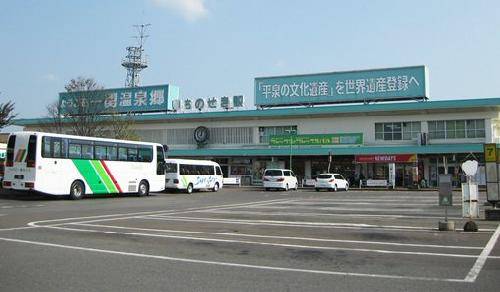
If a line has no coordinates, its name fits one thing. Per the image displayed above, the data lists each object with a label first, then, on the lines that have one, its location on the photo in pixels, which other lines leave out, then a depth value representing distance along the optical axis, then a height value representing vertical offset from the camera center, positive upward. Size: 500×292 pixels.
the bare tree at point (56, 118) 52.93 +6.44
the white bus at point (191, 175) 38.62 +0.51
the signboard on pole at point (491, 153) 19.52 +1.09
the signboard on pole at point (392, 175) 49.50 +0.69
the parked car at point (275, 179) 44.34 +0.24
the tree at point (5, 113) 38.75 +4.96
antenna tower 100.06 +22.41
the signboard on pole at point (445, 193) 15.59 -0.31
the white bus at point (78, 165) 25.36 +0.86
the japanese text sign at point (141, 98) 65.88 +10.51
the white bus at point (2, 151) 37.86 +2.20
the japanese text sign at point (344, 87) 54.75 +10.31
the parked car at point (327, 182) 45.03 +0.01
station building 50.50 +4.78
